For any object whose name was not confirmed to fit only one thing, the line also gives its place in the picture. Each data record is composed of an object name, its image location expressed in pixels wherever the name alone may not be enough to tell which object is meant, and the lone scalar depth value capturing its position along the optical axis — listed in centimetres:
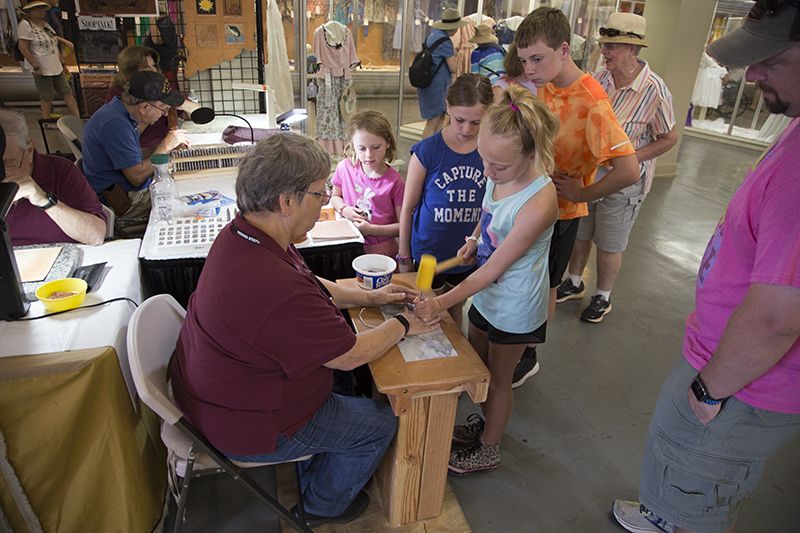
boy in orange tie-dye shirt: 192
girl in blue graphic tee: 201
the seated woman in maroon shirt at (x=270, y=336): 125
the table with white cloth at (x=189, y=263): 200
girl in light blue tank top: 151
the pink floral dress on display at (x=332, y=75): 537
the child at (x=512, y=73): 245
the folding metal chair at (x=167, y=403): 129
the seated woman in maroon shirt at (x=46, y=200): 183
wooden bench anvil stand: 145
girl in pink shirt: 241
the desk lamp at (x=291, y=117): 294
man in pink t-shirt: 102
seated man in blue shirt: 269
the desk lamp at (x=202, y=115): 285
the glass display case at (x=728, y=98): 869
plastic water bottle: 239
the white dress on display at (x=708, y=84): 874
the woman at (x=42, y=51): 584
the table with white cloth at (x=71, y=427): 135
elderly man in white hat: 275
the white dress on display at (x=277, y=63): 510
